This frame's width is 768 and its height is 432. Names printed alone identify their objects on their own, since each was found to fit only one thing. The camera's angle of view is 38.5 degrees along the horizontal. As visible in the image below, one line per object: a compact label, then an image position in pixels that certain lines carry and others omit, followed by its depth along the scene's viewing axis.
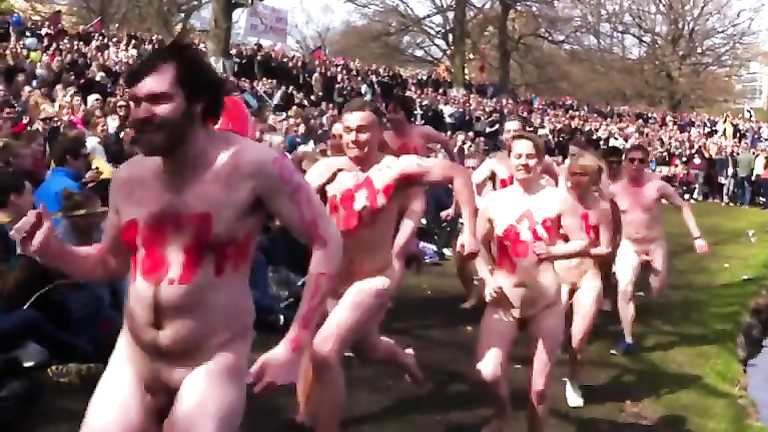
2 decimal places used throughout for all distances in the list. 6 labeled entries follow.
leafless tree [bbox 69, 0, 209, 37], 41.81
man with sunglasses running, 9.80
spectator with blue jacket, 7.21
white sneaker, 7.91
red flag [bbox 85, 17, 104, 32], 21.99
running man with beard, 3.49
